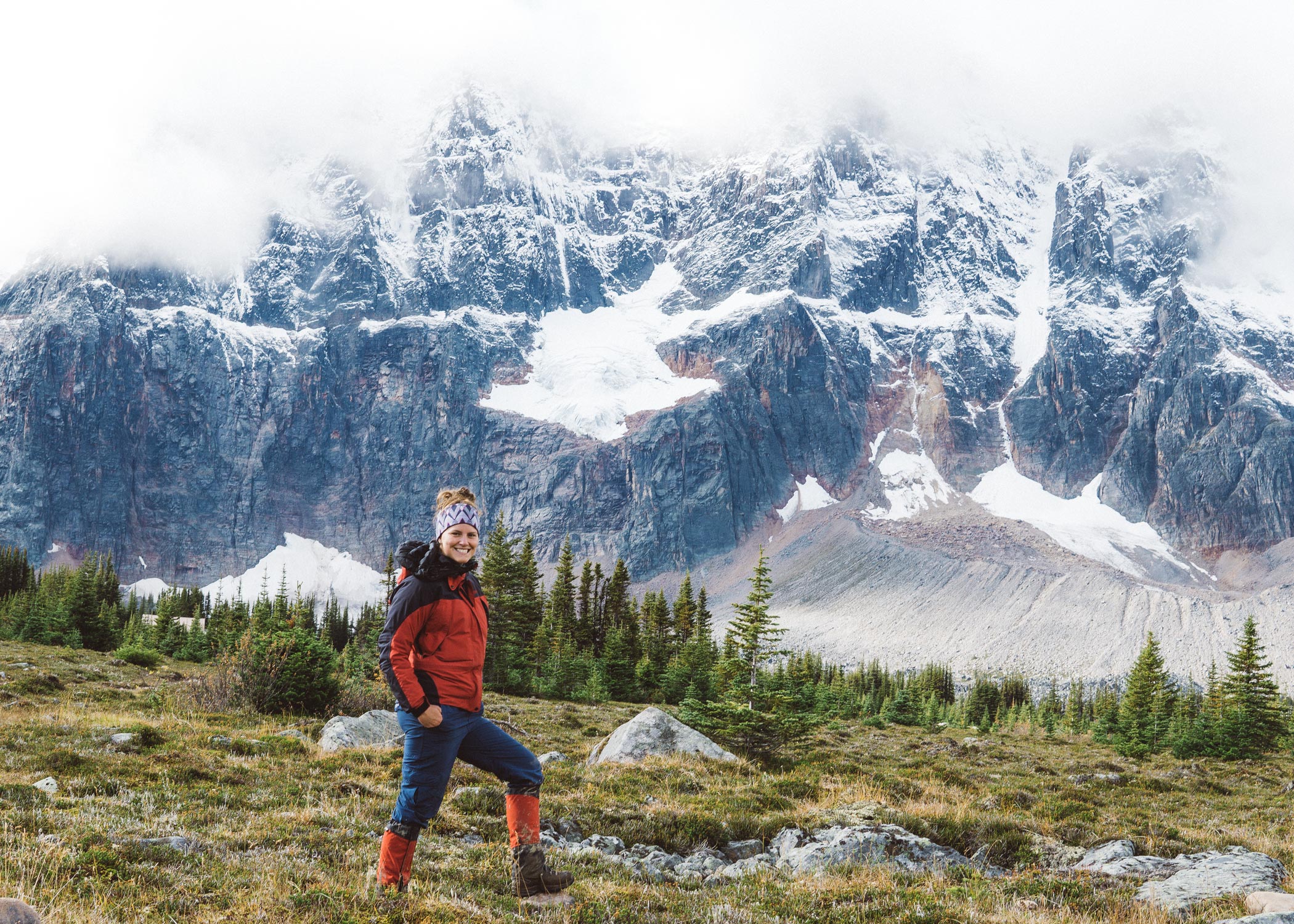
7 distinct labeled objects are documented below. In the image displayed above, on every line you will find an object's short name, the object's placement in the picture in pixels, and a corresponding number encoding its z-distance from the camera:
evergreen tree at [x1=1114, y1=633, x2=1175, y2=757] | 42.62
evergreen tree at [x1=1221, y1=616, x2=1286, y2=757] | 36.66
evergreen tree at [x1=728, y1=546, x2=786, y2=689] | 25.34
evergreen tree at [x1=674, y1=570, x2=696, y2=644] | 74.38
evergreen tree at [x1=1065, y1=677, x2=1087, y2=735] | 71.38
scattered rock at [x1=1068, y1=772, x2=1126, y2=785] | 22.25
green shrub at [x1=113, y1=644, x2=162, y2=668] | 33.56
